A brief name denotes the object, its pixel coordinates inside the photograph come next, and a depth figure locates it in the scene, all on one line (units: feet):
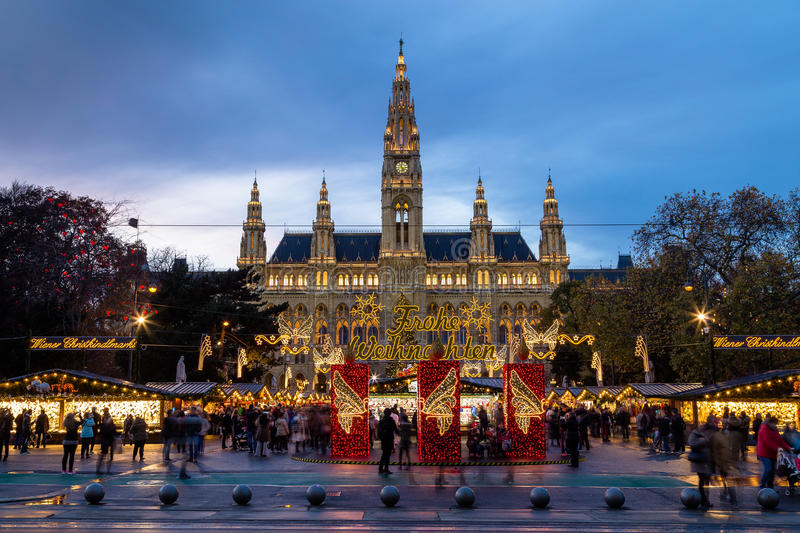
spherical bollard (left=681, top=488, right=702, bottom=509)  39.60
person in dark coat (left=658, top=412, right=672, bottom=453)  76.24
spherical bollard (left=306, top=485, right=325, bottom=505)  39.58
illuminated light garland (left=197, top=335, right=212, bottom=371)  110.32
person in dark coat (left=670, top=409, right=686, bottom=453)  73.72
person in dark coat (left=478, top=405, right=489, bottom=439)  75.52
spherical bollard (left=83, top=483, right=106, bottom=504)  39.93
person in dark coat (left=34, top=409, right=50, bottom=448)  79.92
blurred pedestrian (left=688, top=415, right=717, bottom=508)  40.88
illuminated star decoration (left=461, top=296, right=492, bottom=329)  133.90
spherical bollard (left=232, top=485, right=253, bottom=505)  40.14
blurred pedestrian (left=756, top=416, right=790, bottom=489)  45.16
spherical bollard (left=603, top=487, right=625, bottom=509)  39.04
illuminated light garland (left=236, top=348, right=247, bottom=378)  130.03
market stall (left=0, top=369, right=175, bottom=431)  86.17
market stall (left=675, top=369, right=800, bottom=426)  79.30
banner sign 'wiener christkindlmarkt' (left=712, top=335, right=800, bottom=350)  84.23
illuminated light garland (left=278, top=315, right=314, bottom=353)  108.27
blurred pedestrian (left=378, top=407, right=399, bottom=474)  56.39
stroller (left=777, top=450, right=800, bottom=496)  47.39
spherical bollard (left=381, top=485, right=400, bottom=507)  39.27
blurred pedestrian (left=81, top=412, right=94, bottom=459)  65.18
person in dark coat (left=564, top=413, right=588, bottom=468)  62.44
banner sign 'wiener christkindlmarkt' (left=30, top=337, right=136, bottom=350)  88.48
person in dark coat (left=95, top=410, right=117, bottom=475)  55.47
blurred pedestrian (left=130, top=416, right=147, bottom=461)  65.41
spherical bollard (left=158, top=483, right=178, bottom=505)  39.78
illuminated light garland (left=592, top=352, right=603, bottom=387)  134.41
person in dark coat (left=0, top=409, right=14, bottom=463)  67.05
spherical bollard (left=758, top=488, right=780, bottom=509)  39.45
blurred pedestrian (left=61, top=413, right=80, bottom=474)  53.93
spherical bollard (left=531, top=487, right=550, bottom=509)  38.96
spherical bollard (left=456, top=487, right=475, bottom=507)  39.19
